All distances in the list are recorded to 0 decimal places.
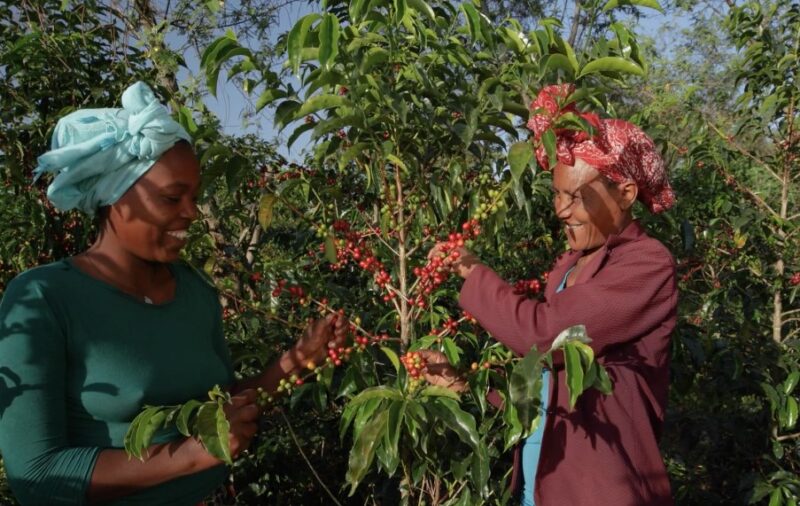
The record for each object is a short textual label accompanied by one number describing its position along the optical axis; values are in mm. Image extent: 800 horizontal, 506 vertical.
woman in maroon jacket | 1457
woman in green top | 1258
